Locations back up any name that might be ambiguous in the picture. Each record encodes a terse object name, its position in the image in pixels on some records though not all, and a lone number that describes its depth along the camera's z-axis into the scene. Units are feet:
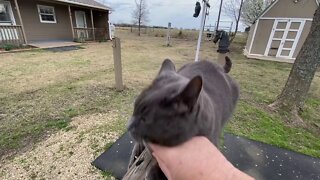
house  31.55
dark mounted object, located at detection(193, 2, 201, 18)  14.93
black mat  7.50
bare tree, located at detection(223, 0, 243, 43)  76.17
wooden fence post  13.61
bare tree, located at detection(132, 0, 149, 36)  99.71
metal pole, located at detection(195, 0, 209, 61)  14.01
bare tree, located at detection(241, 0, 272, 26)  72.19
